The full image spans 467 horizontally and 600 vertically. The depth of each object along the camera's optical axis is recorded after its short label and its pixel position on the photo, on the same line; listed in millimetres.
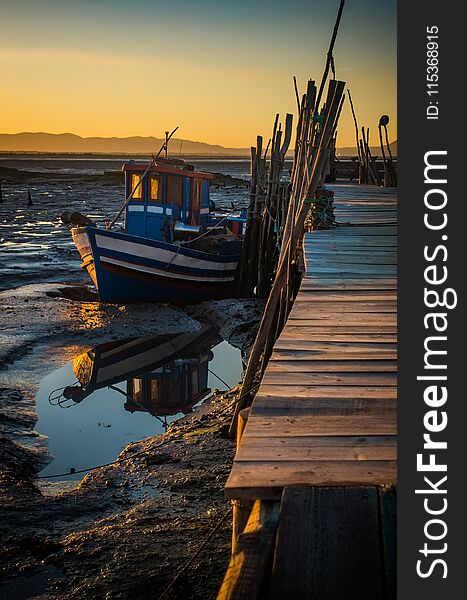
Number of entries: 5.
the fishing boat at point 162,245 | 14750
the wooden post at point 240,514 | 2855
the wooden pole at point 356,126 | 23612
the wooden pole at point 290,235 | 6504
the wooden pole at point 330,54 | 6781
